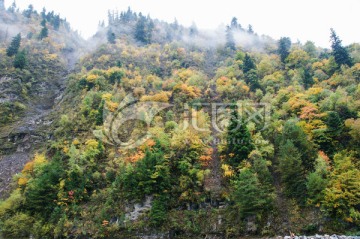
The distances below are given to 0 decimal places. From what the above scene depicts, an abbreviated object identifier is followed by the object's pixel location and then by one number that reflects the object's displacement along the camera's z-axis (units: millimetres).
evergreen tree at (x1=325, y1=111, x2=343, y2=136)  35844
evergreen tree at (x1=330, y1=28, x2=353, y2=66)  56406
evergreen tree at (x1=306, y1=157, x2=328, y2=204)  30422
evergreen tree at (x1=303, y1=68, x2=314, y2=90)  54062
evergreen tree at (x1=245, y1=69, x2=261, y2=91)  56406
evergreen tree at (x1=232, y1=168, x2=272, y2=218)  30844
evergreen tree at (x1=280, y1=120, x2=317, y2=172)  34125
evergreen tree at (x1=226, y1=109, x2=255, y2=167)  36219
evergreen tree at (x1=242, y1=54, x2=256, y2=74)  62206
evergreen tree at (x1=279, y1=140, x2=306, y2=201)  32438
